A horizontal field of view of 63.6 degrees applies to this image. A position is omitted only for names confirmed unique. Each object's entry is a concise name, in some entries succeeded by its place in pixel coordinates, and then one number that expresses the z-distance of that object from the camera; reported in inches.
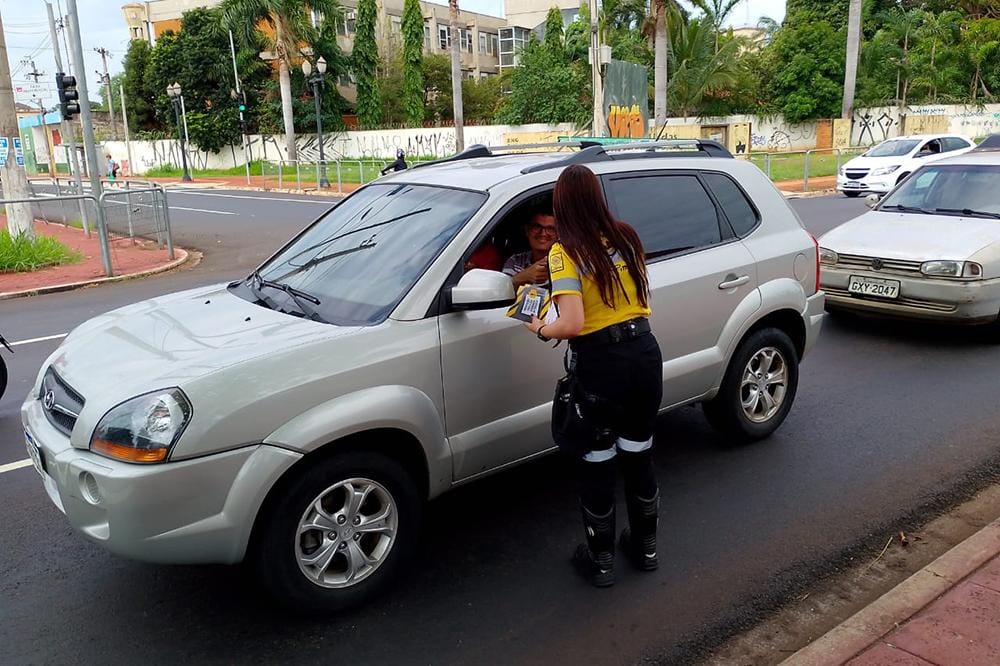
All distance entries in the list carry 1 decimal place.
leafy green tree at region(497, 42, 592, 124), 1749.5
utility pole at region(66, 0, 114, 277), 534.9
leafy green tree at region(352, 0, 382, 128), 1985.7
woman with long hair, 128.8
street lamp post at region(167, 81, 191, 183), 1670.4
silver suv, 118.0
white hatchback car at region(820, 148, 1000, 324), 278.7
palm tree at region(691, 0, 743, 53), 1759.4
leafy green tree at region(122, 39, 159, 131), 2224.4
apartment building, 2308.1
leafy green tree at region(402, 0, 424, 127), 2010.3
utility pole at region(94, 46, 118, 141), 2731.8
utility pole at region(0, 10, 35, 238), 592.1
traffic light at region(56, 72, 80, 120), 633.0
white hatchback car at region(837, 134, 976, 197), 875.4
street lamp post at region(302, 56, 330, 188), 1339.8
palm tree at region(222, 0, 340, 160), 1450.5
